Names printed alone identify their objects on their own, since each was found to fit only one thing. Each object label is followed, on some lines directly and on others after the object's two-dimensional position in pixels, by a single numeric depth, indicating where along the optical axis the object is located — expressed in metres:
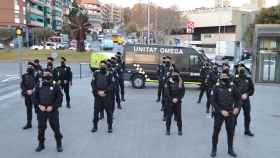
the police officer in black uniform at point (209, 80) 14.05
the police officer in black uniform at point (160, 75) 15.44
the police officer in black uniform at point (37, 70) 10.74
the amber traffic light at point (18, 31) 19.94
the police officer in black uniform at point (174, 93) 10.05
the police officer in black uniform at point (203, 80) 15.81
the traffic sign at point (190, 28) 35.09
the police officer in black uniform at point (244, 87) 10.25
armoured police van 20.95
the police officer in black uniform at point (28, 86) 10.84
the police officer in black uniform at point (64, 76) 13.99
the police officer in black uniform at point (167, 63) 15.01
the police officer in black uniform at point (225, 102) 8.32
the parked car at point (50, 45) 73.64
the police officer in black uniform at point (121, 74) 16.05
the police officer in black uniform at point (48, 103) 8.50
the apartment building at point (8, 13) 91.44
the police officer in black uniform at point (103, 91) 10.41
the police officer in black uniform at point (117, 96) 13.86
